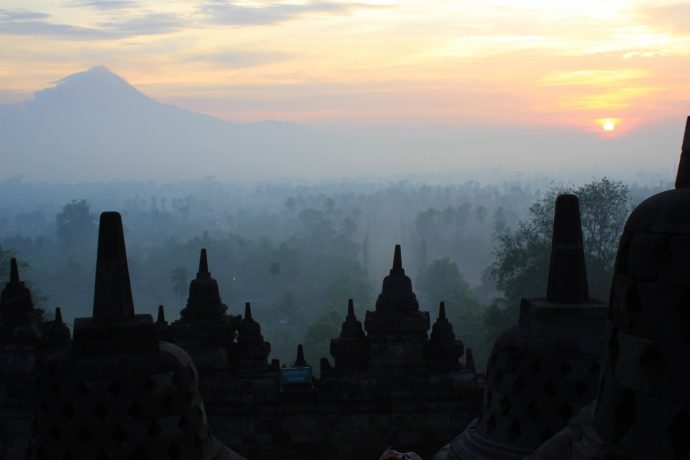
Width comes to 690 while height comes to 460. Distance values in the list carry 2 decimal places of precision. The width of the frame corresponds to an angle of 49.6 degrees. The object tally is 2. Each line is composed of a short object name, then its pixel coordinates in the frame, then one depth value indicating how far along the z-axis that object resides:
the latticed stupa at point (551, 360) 7.75
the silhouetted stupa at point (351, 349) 13.38
